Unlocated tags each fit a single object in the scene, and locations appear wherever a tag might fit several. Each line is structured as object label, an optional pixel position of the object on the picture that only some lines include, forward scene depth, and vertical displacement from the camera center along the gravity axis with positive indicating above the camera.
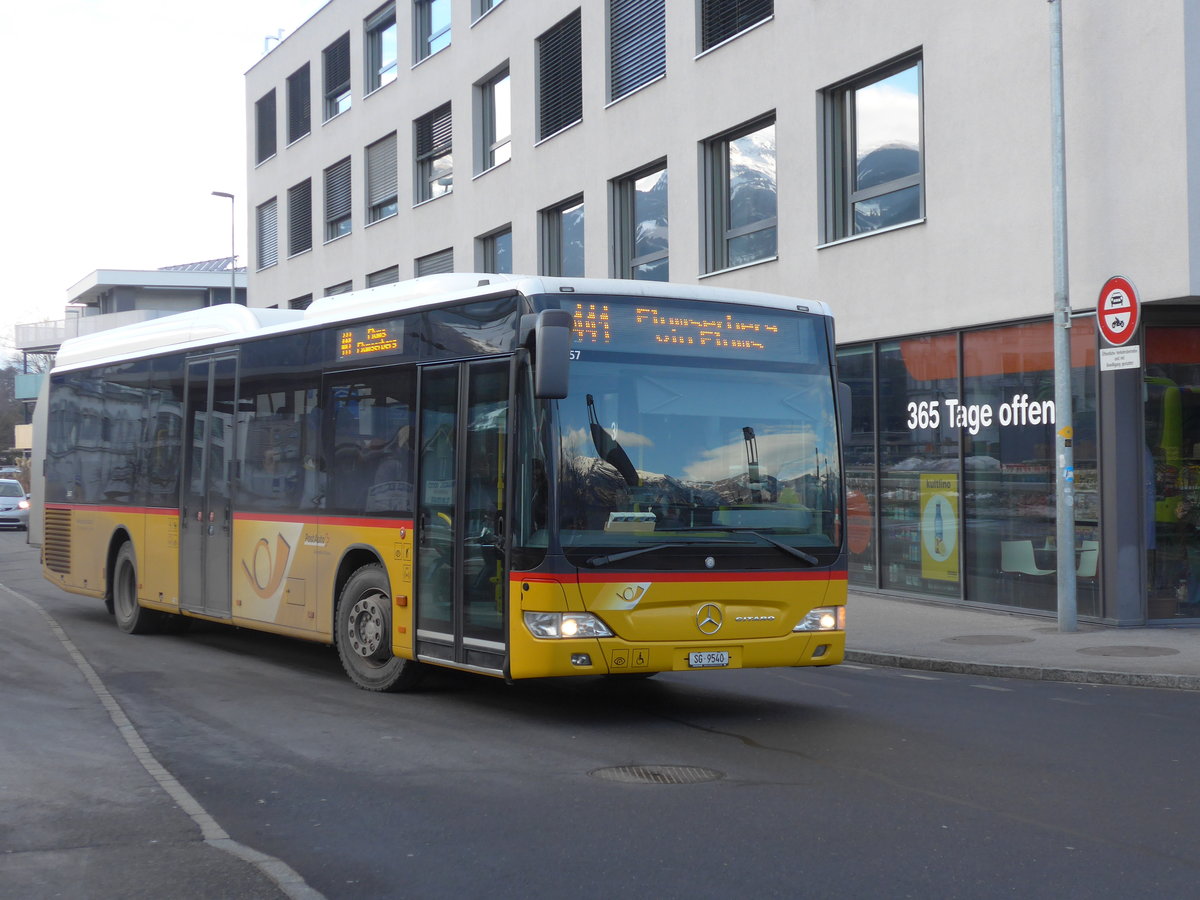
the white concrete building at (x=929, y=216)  14.70 +3.52
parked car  44.72 -0.47
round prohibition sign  13.41 +1.68
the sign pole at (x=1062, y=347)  14.11 +1.40
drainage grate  7.41 -1.51
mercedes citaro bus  8.86 +0.06
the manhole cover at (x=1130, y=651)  12.54 -1.46
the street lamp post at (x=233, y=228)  42.19 +7.86
